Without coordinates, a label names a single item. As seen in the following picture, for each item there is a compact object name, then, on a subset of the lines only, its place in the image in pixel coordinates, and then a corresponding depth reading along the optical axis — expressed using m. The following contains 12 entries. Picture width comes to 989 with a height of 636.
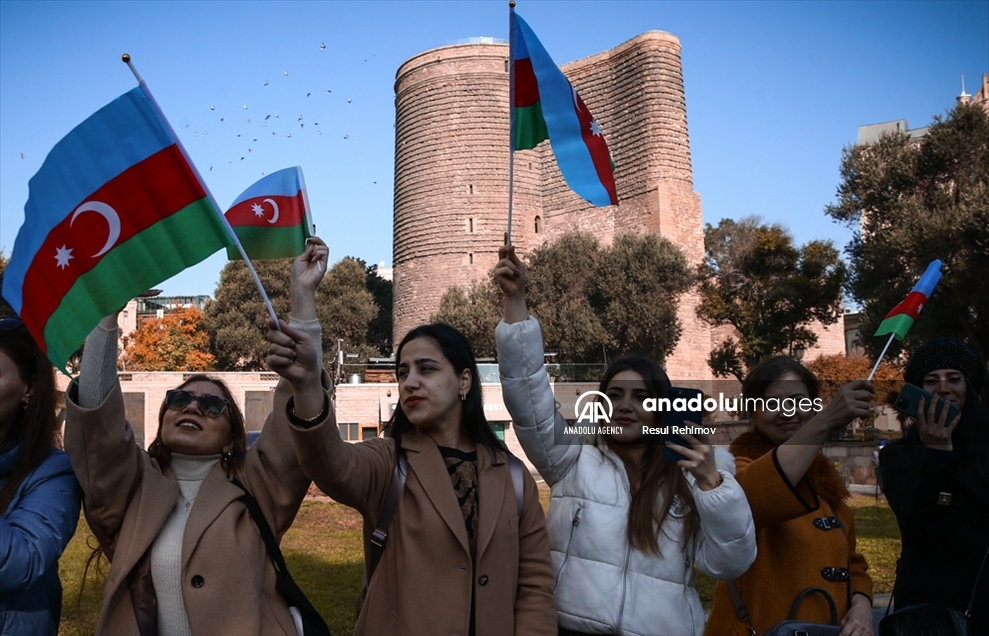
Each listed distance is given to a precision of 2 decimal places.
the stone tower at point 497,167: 33.84
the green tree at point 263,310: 35.47
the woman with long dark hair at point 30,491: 2.34
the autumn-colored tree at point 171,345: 36.75
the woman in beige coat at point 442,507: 2.50
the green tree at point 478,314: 30.27
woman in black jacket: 2.99
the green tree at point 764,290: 25.70
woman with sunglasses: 2.43
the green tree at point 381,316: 42.88
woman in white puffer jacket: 2.67
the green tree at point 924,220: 14.87
